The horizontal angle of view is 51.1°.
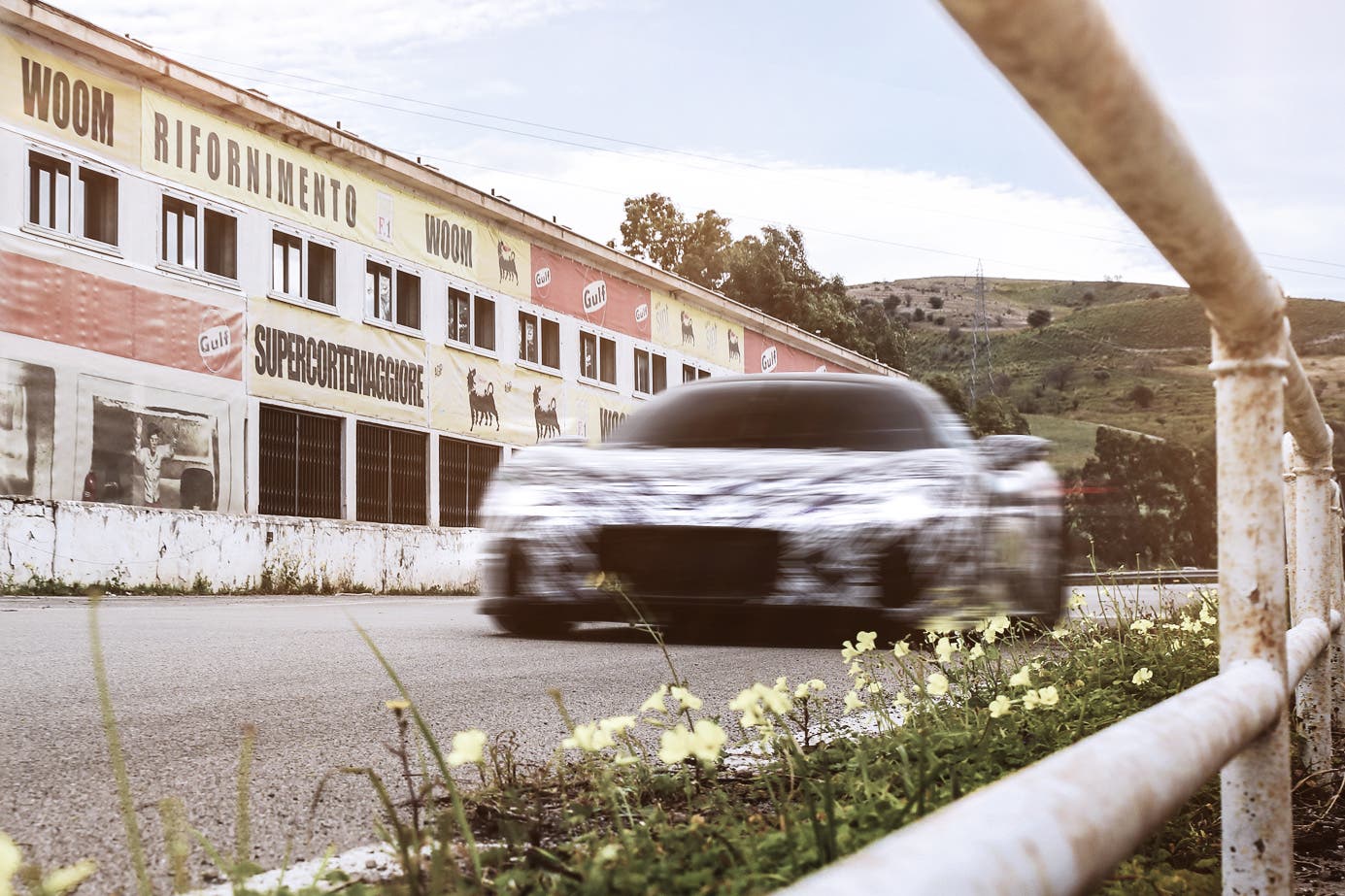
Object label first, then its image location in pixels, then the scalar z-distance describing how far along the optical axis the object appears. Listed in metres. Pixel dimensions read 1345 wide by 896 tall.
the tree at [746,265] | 61.19
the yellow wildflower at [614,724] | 2.01
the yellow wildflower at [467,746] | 1.66
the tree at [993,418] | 63.09
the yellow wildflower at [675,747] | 1.77
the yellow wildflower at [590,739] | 1.94
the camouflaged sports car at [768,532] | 6.42
